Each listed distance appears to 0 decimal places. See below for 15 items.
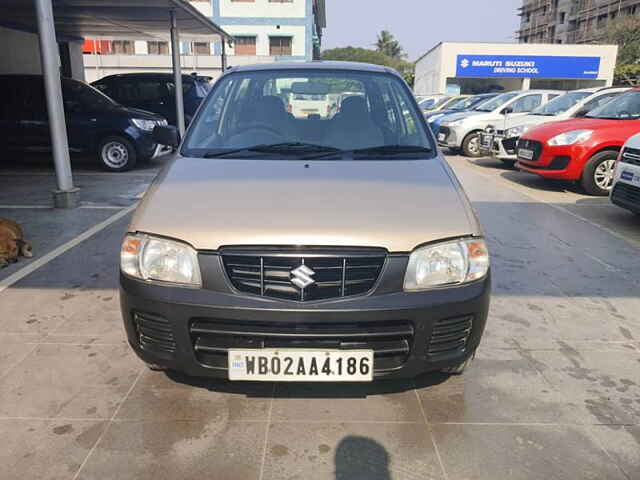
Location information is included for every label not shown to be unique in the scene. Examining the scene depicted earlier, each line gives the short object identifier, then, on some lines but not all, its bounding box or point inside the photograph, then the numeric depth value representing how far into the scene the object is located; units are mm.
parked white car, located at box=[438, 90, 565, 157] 12164
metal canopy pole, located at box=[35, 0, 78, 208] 6277
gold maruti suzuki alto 2254
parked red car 7844
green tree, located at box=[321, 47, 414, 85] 74475
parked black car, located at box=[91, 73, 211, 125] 12242
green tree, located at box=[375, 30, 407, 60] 87812
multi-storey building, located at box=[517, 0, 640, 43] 53656
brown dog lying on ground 4772
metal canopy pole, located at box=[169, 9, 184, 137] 11492
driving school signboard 38125
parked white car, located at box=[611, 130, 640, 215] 5958
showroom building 37844
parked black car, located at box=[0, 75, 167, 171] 9477
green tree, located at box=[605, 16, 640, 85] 39094
